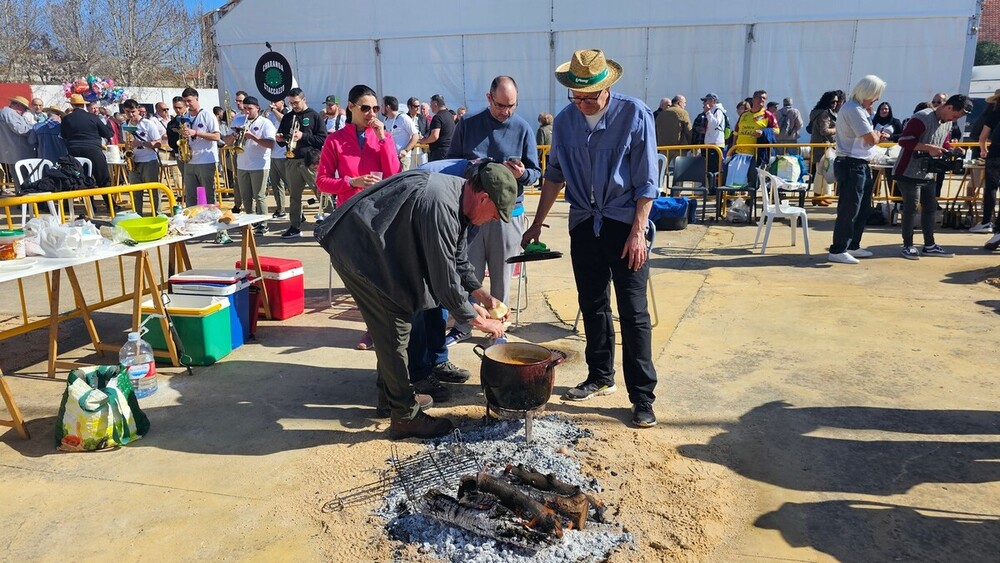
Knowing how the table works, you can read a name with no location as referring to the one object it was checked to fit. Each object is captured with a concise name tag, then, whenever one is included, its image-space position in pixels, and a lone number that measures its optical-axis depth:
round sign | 14.16
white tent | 17.48
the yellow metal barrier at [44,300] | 4.71
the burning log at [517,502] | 2.88
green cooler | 4.97
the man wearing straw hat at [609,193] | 3.88
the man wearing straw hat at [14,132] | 13.08
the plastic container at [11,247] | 4.24
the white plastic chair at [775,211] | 8.44
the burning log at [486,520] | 2.85
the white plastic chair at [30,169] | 8.83
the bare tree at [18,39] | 31.34
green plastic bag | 3.80
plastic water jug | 4.47
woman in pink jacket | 5.53
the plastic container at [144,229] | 4.90
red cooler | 6.10
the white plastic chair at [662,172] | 11.86
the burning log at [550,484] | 3.14
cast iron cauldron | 3.57
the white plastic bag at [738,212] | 10.98
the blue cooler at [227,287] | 5.18
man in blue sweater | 4.97
